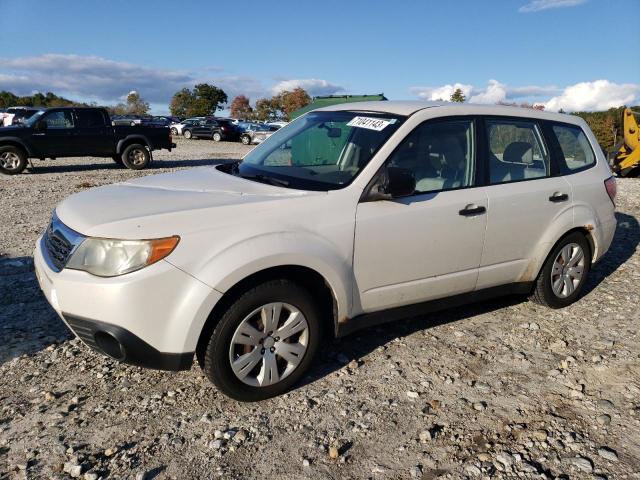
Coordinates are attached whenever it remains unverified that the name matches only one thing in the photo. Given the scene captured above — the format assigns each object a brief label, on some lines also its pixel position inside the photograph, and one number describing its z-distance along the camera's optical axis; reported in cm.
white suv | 290
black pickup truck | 1395
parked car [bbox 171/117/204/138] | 3634
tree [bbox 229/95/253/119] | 9025
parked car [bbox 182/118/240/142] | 3444
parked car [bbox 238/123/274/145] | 3293
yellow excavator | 1501
